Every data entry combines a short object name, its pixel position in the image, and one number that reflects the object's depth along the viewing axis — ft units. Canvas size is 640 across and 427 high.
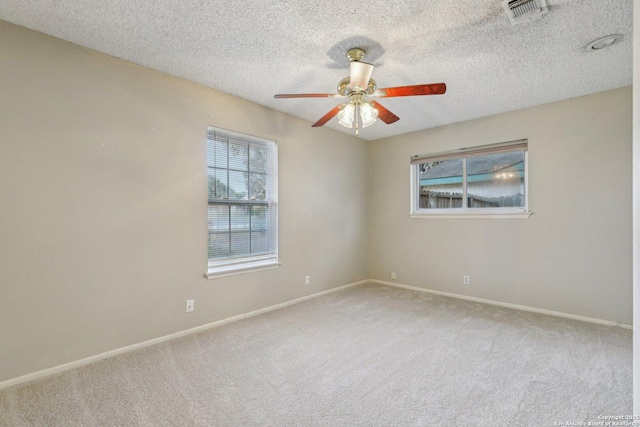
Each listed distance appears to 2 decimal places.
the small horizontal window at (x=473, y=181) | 12.52
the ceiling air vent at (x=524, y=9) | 5.97
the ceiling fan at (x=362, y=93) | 6.94
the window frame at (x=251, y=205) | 10.47
